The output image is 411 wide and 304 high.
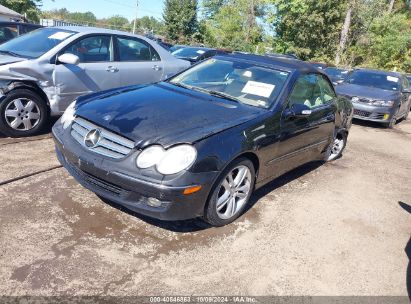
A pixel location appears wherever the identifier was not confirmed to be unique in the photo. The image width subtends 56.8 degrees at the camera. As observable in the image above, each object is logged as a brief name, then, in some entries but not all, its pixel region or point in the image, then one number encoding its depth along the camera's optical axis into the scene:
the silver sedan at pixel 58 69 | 5.14
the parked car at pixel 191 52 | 11.53
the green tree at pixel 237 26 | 44.06
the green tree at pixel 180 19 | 47.28
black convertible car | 3.07
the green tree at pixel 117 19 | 128.60
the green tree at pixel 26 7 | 39.04
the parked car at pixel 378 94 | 9.92
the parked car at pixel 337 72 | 13.66
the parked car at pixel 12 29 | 8.50
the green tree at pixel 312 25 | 32.06
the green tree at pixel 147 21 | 117.53
